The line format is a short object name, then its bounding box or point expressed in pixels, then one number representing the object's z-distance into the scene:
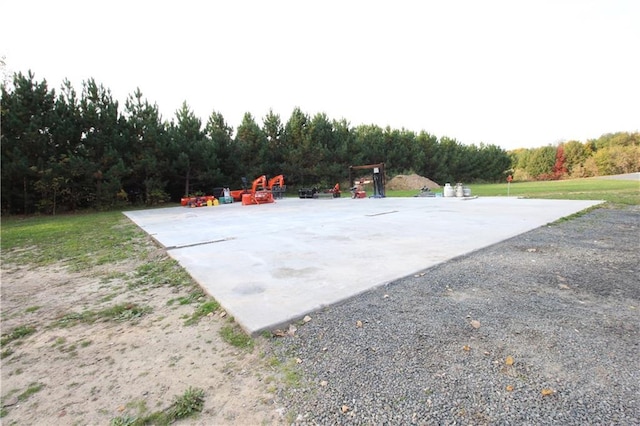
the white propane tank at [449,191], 13.12
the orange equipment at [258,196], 13.51
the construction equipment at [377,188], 14.83
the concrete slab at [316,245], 2.67
